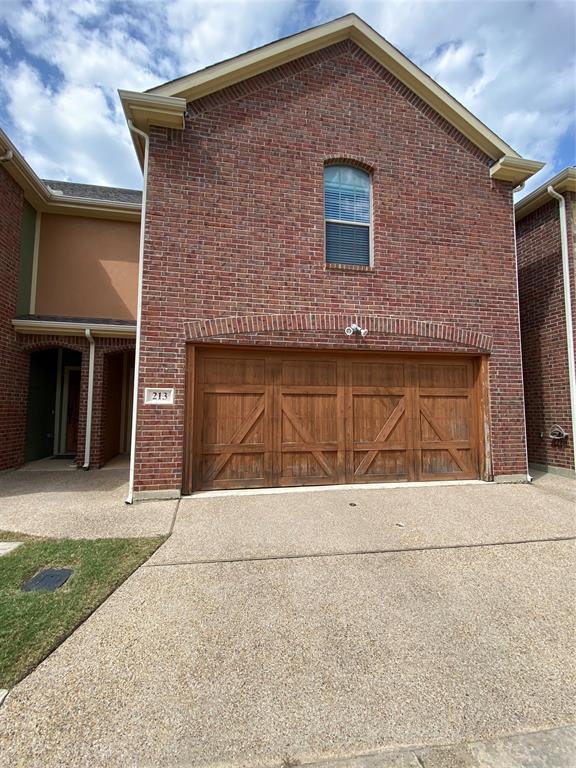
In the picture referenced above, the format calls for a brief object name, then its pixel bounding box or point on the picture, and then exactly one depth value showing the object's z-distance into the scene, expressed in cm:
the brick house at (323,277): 625
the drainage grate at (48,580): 326
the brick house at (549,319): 773
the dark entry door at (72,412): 1116
